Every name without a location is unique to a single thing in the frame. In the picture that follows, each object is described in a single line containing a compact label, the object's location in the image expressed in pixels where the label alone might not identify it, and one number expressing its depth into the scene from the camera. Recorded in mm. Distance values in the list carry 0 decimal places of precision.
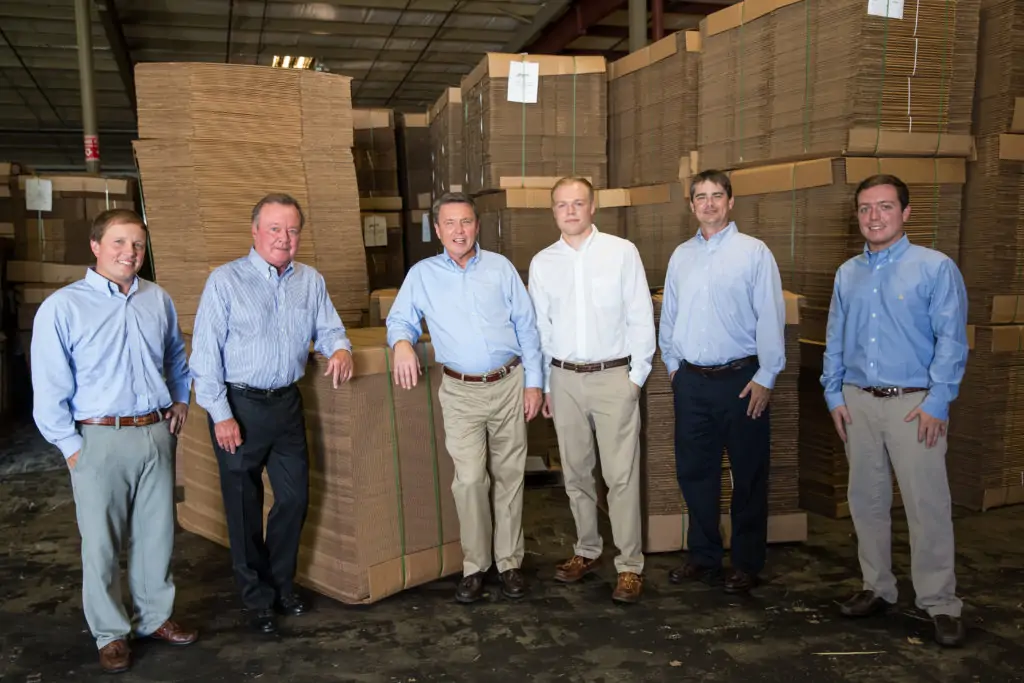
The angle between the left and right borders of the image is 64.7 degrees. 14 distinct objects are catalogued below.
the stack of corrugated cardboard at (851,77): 4270
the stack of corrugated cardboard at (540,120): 5363
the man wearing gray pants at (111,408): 2965
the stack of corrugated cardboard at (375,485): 3672
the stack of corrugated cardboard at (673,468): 4297
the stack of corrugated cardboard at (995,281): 4668
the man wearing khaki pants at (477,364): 3543
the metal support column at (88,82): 7969
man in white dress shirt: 3615
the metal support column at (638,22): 8070
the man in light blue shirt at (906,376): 3111
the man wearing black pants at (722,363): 3547
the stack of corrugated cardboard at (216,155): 4484
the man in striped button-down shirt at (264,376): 3277
